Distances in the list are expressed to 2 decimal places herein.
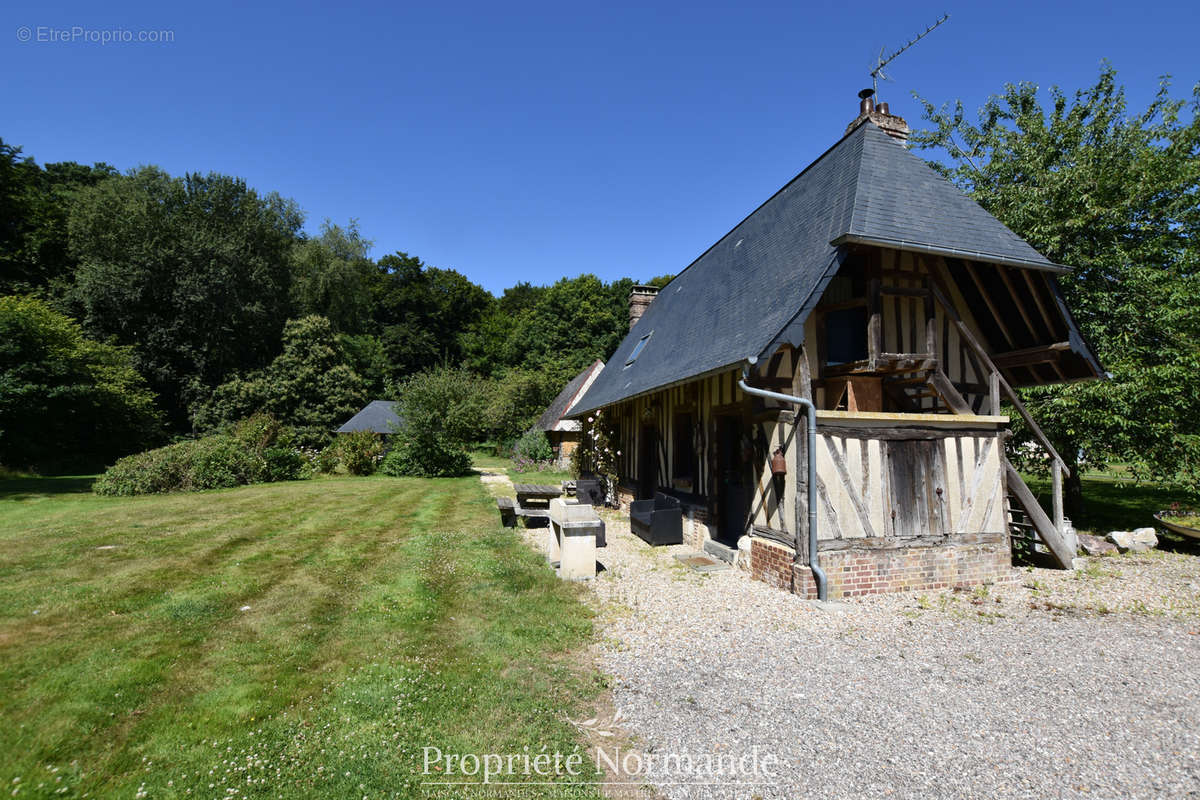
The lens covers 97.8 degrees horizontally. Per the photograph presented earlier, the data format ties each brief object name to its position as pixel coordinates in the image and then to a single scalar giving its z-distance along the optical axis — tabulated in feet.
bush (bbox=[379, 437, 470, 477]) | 64.08
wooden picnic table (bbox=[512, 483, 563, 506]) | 32.48
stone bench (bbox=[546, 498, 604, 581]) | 21.38
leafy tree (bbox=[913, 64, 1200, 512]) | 28.63
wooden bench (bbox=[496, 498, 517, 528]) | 32.27
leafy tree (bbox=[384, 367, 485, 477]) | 62.69
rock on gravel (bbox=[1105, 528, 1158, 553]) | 27.78
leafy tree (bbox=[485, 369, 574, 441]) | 114.73
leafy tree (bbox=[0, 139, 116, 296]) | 86.42
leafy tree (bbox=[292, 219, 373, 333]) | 115.96
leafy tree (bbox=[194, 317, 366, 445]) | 98.27
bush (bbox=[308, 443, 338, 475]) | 67.10
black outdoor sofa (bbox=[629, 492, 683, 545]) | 28.45
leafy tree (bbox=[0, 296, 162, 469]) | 50.62
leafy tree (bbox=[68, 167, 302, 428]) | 93.66
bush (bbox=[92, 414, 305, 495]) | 44.24
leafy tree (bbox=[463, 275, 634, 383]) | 146.72
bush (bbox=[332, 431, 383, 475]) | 66.69
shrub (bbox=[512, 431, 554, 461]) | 86.33
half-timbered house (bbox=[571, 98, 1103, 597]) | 19.52
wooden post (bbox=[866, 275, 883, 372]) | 20.24
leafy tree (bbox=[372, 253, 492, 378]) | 160.97
